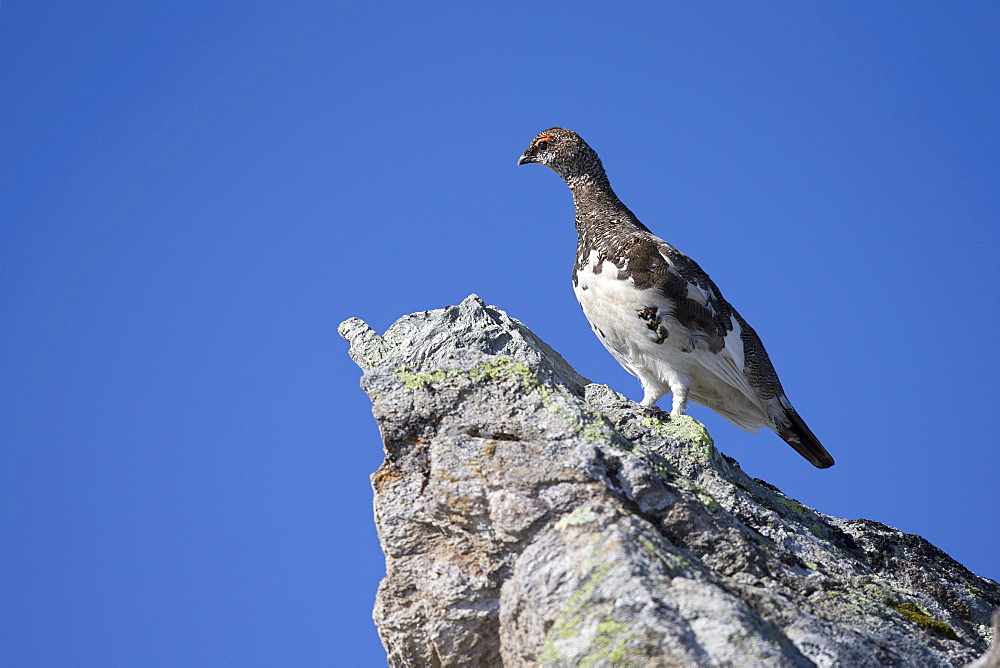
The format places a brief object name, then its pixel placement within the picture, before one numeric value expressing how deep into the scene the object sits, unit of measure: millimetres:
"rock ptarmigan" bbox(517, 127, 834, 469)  14711
